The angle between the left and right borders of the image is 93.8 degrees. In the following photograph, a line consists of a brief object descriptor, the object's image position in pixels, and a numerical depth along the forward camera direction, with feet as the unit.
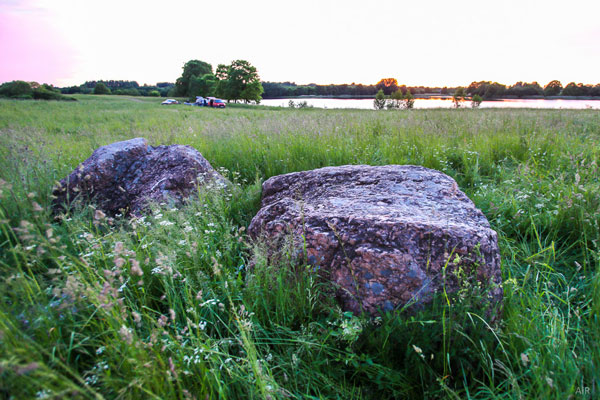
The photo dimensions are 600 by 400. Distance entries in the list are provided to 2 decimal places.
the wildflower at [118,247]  4.74
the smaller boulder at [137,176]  12.94
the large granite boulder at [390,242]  6.17
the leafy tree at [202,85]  223.10
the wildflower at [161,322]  4.90
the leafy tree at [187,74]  253.44
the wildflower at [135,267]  4.27
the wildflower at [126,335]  3.72
